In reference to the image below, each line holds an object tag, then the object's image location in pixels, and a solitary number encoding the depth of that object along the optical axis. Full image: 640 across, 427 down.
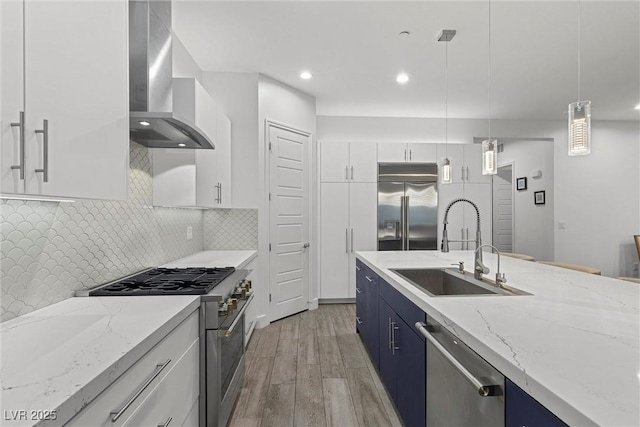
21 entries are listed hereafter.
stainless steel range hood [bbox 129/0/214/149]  1.82
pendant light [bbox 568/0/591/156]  1.76
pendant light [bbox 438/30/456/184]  2.97
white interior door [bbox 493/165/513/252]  6.18
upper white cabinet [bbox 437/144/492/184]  5.13
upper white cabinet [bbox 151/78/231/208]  2.41
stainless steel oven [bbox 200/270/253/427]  1.66
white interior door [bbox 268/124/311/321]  3.95
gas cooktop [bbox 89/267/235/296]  1.68
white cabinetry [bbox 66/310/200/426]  0.88
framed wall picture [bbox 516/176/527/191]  6.10
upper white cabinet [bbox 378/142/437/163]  5.03
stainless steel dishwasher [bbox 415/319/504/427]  1.01
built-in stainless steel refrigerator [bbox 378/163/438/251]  4.99
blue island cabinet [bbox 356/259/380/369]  2.62
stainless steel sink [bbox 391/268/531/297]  2.02
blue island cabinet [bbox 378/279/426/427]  1.62
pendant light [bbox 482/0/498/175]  2.40
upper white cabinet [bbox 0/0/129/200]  0.86
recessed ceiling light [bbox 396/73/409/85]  3.95
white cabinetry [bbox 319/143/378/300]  4.93
